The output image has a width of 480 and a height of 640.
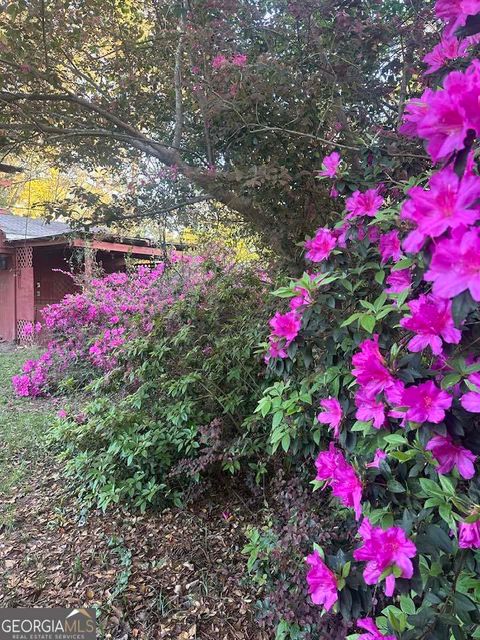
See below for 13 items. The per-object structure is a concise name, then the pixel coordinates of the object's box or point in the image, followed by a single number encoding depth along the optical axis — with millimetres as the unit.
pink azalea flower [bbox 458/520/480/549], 769
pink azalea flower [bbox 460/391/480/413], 787
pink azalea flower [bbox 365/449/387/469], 1026
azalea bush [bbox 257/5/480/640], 656
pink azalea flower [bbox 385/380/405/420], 902
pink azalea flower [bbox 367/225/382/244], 1341
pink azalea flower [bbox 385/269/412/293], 1030
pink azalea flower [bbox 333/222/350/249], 1346
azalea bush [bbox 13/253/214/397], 3424
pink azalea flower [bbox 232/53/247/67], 2346
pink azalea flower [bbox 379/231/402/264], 1224
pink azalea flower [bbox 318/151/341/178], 1537
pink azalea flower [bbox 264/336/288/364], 1305
